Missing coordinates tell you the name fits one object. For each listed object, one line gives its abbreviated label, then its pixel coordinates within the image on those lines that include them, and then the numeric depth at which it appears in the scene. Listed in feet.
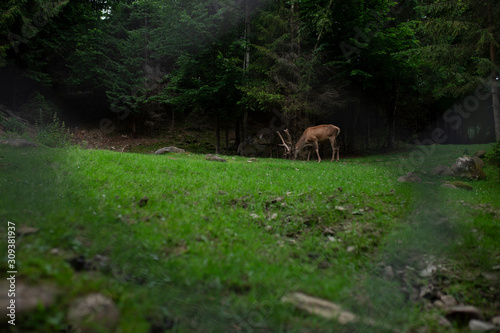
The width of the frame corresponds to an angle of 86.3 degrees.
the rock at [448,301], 9.73
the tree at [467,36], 36.65
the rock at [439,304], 9.57
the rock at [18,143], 24.61
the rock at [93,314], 5.48
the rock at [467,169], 27.20
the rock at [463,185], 23.12
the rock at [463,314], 8.63
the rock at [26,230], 7.80
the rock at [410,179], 24.63
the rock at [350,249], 12.46
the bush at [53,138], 30.99
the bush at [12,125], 44.23
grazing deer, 50.72
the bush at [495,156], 24.96
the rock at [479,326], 8.09
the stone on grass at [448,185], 23.14
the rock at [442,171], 29.02
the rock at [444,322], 8.50
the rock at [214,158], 37.50
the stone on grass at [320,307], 7.49
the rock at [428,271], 11.25
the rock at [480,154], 39.54
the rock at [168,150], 46.95
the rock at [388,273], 10.96
